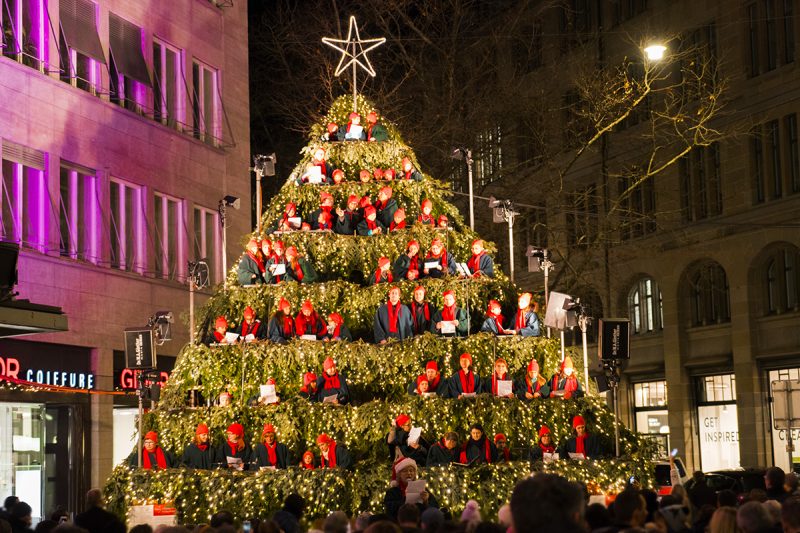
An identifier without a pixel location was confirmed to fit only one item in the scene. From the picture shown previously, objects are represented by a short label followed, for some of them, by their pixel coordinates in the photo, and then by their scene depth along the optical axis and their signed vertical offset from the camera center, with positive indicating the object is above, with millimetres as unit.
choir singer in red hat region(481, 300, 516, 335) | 21688 +1763
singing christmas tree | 19406 +1260
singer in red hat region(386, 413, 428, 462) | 19531 -36
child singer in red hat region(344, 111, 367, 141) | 24156 +5252
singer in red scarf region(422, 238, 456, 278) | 22000 +2745
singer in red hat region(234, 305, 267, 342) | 21672 +1797
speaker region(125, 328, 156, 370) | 21469 +1491
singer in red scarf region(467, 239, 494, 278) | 22828 +2817
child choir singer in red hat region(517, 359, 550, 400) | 21312 +765
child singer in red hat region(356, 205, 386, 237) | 23062 +3510
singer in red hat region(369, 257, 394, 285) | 21889 +2605
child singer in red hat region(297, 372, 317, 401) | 20656 +807
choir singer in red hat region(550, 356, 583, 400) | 21359 +791
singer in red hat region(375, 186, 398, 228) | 23078 +3800
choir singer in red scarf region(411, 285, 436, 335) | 21625 +1890
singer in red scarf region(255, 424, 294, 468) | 19938 -110
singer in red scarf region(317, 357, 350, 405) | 20578 +825
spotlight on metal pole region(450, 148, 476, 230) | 23859 +4753
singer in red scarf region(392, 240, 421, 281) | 22031 +2736
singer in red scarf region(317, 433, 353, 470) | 19703 -147
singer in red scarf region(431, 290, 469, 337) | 21230 +1813
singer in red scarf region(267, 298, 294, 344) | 21344 +1782
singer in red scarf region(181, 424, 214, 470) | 20344 -82
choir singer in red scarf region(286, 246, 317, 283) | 22062 +2713
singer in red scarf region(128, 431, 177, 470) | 20609 -99
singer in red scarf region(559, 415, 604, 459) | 20609 -123
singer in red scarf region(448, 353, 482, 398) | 20562 +810
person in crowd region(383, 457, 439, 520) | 17183 -575
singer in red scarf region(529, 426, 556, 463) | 20156 -152
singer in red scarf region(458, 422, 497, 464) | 19719 -145
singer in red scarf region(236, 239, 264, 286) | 22516 +2792
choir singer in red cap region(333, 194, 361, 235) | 23172 +3635
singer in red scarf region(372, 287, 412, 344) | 21328 +1775
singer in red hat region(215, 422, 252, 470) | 19984 -81
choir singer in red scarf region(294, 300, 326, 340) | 21438 +1824
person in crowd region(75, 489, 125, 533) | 12461 -626
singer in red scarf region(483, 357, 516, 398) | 20891 +886
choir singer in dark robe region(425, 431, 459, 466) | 19391 -161
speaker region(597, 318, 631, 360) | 21031 +1426
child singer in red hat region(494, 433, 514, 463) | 19984 -135
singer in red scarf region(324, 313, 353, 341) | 21219 +1683
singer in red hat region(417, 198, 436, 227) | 22891 +3630
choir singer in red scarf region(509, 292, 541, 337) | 21844 +1788
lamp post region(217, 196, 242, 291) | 23359 +3958
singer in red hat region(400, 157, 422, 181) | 23828 +4518
